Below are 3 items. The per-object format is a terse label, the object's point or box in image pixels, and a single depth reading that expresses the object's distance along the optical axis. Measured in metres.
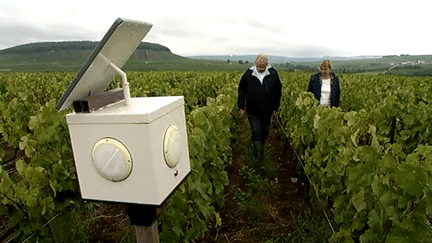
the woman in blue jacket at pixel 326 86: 4.75
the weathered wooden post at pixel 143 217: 1.55
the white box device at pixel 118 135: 1.28
